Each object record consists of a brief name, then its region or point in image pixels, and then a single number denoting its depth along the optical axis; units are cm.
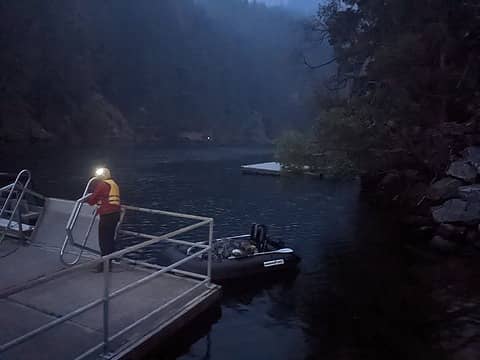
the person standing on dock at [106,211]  1013
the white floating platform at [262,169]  4149
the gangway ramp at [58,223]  1055
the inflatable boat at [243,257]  1317
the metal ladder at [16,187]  1073
